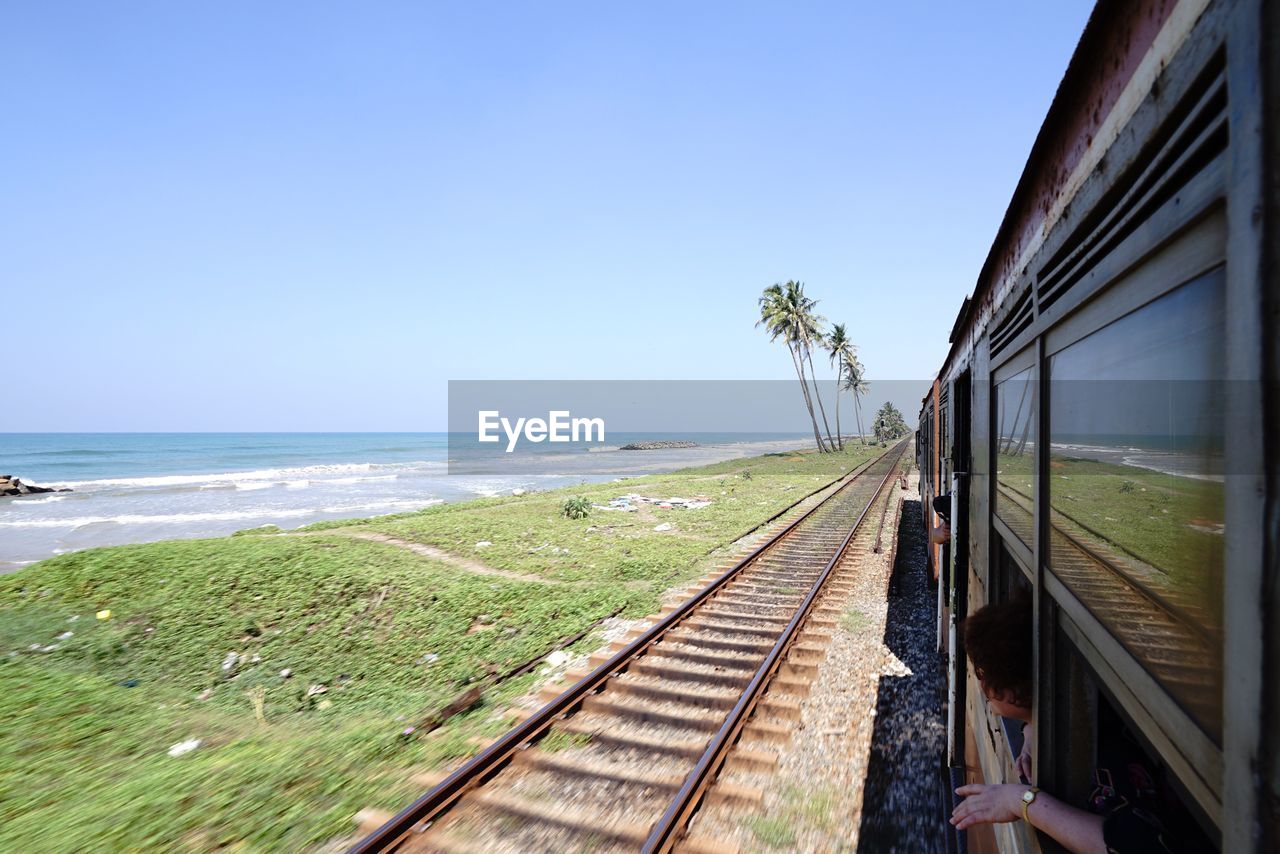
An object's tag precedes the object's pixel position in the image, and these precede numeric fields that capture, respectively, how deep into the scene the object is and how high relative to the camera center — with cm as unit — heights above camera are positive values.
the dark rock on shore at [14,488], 4047 -424
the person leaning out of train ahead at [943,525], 500 -85
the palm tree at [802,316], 5378 +961
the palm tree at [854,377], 7581 +684
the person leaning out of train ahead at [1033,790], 150 -104
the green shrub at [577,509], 1867 -258
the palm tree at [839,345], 6944 +922
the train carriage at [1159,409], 85 +3
